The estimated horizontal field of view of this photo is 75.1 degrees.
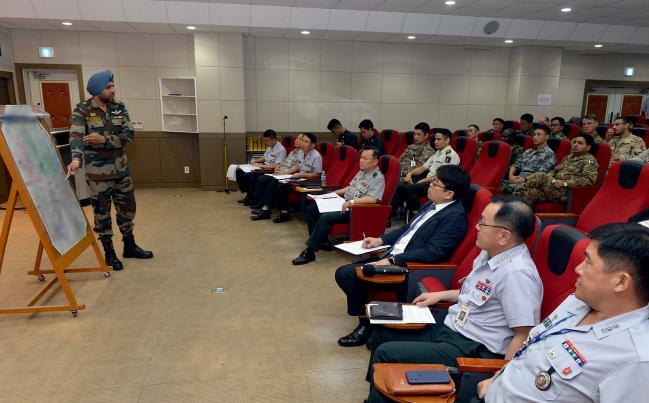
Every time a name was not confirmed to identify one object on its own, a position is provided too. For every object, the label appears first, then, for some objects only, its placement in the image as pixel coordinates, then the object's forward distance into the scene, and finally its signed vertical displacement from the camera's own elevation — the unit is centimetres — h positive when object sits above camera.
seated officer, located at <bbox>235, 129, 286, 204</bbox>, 641 -57
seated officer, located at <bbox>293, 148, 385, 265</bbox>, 390 -72
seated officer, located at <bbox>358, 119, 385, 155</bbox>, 634 -24
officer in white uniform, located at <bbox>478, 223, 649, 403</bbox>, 109 -58
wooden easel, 269 -87
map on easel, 279 -43
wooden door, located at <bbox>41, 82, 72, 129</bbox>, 722 +24
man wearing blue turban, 350 -29
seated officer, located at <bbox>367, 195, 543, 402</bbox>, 162 -71
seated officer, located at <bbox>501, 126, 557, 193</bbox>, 453 -40
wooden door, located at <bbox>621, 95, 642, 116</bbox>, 952 +47
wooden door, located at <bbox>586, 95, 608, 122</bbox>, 923 +43
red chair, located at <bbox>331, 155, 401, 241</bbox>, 391 -87
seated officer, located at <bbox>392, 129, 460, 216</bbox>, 495 -62
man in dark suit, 244 -68
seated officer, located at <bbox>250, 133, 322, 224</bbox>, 540 -80
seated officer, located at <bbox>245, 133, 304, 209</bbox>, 577 -80
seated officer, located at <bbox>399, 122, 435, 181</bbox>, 550 -40
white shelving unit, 739 +21
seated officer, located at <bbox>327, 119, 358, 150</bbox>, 657 -22
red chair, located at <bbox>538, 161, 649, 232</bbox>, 286 -52
